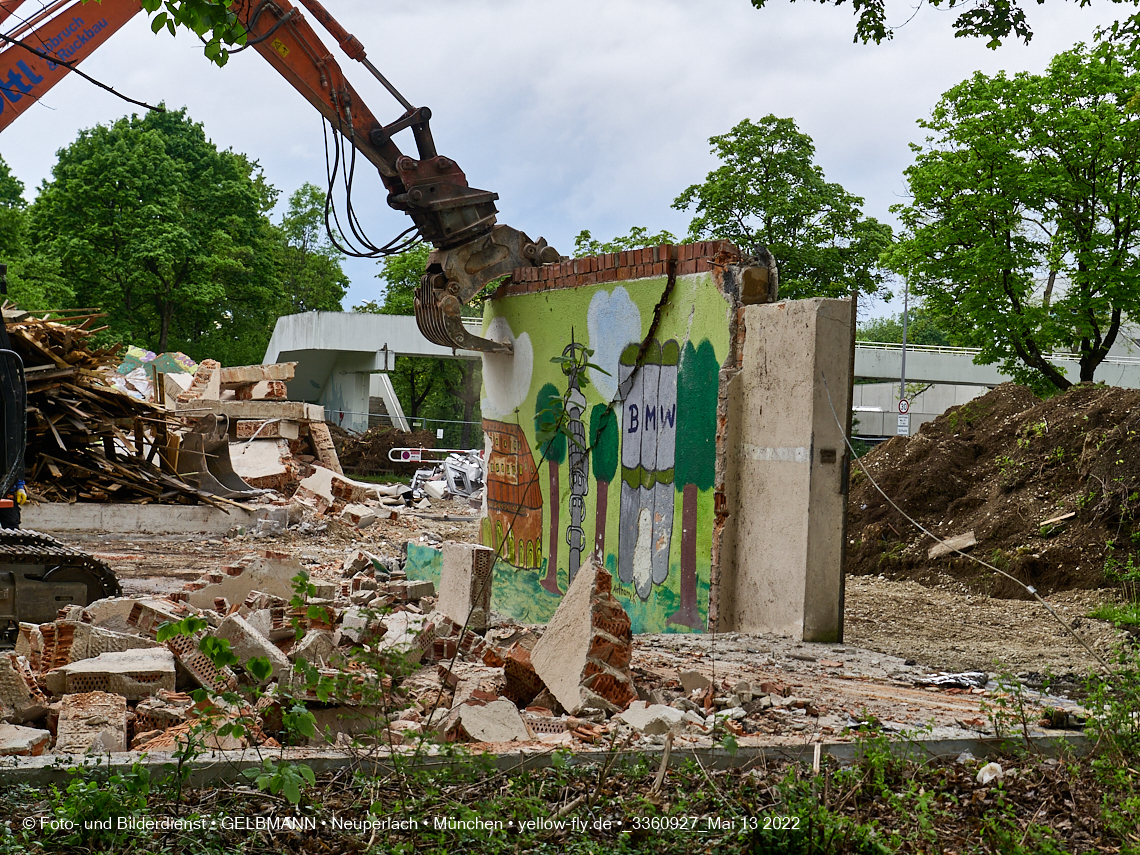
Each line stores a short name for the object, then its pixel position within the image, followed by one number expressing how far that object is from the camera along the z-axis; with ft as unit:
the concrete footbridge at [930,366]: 120.16
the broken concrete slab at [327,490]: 54.24
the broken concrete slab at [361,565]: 32.19
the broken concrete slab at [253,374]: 69.62
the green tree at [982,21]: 26.78
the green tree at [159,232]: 116.67
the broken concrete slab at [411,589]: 26.05
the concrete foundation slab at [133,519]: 43.62
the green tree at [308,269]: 168.04
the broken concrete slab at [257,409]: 62.80
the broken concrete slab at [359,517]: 50.93
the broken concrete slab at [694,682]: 16.76
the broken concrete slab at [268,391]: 68.28
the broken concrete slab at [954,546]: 37.99
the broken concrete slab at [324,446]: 63.86
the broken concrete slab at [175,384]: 69.15
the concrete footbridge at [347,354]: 112.06
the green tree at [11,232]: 100.89
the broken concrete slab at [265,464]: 56.44
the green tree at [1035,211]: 64.28
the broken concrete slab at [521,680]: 16.90
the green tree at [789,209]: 101.40
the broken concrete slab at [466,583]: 22.95
